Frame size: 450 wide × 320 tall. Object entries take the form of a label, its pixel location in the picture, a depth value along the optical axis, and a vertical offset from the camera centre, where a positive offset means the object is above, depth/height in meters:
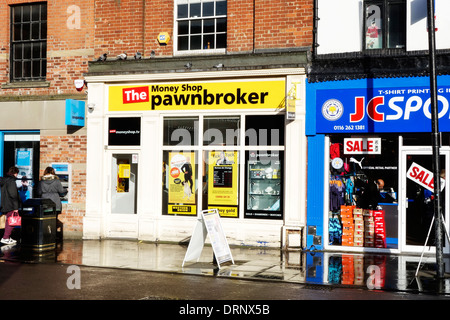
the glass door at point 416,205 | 12.90 -0.66
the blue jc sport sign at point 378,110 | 12.71 +1.58
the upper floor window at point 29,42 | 16.39 +3.98
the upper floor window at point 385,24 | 13.34 +3.69
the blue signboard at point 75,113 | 15.09 +1.73
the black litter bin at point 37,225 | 12.51 -1.13
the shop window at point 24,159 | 16.22 +0.48
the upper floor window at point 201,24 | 14.81 +4.09
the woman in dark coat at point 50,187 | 14.49 -0.30
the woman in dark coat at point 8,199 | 14.03 -0.60
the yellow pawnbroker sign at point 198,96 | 13.95 +2.11
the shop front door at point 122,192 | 15.23 -0.45
